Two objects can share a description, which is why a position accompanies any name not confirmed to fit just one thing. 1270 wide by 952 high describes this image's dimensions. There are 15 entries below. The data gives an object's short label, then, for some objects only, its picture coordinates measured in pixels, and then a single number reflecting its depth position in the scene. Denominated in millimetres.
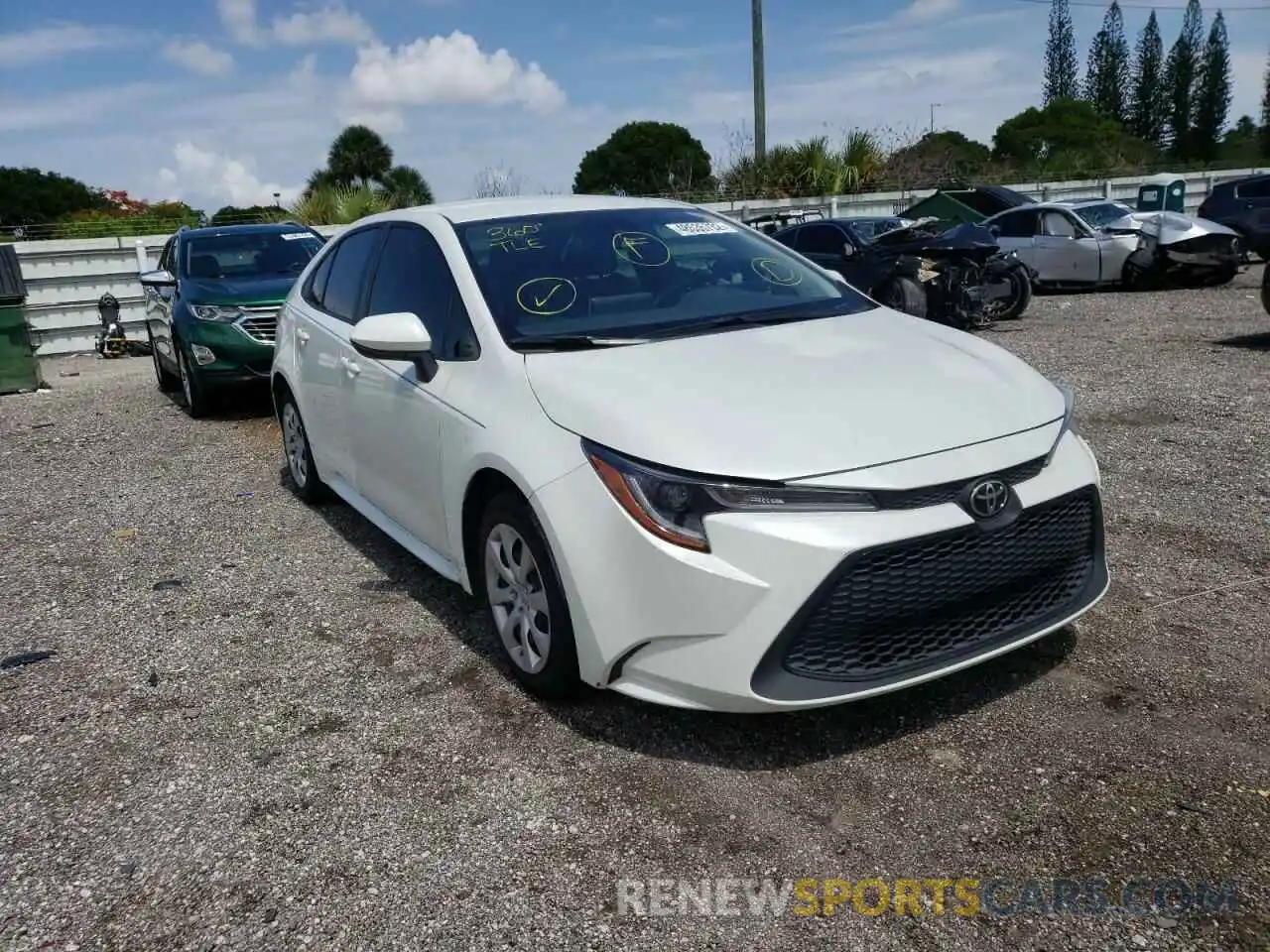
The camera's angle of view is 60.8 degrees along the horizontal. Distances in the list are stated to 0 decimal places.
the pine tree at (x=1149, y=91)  82812
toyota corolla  2875
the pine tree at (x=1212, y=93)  83750
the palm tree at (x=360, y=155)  58719
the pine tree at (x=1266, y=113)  83250
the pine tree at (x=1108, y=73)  81812
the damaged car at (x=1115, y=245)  15508
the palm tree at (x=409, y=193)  23125
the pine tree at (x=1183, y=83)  83125
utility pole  26328
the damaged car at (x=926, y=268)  12117
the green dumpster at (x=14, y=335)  12133
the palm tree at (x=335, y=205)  21078
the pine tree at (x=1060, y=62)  80375
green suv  9156
